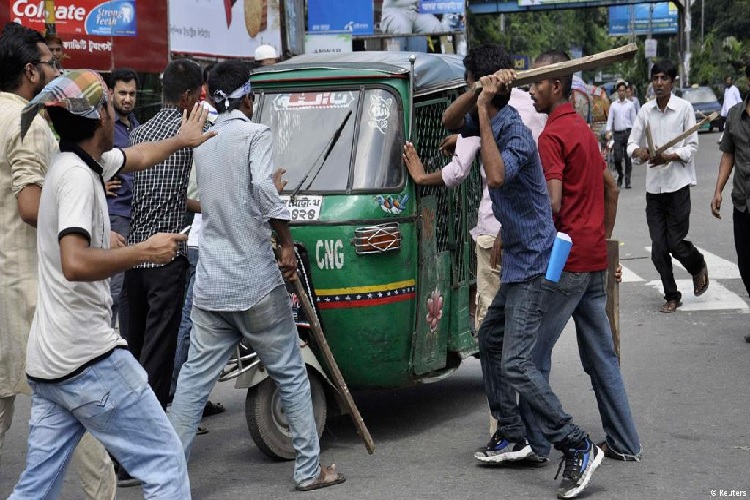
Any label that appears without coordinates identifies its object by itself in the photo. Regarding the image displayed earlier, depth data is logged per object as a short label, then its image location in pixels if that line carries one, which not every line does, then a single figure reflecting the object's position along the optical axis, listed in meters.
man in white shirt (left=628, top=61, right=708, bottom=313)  10.41
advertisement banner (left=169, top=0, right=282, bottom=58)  17.36
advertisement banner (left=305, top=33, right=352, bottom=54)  26.67
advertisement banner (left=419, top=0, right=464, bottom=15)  30.86
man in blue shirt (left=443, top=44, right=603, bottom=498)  5.55
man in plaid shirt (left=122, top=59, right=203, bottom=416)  6.32
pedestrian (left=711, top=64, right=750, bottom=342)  9.30
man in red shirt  5.85
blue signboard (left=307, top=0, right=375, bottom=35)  27.62
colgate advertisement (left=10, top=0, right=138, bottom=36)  12.96
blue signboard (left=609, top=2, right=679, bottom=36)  71.69
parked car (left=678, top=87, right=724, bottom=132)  42.28
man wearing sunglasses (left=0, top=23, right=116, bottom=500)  5.21
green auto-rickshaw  6.44
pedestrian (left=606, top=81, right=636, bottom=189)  22.58
